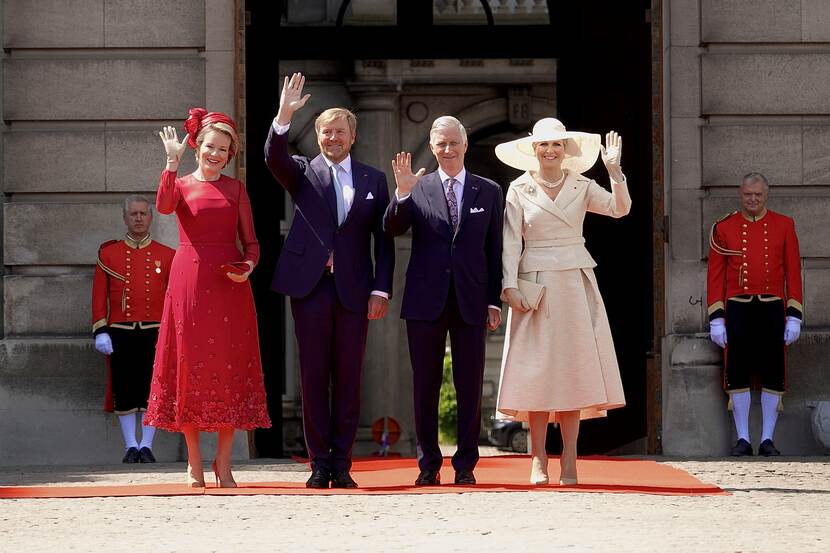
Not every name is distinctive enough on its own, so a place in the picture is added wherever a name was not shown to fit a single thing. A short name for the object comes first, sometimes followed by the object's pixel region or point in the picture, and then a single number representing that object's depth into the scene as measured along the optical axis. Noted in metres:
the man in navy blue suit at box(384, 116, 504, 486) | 19.03
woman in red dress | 18.84
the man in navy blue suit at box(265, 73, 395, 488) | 18.86
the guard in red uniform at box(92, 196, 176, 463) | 25.03
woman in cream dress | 19.08
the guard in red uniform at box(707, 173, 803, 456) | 24.78
